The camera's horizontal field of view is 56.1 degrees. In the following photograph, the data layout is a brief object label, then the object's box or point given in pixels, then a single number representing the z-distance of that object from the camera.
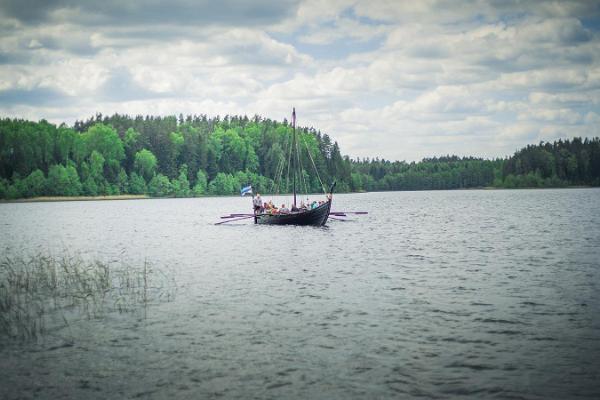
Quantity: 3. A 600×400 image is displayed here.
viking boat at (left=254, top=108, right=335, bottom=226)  53.00
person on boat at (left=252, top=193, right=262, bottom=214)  59.34
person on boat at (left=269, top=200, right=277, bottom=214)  56.24
